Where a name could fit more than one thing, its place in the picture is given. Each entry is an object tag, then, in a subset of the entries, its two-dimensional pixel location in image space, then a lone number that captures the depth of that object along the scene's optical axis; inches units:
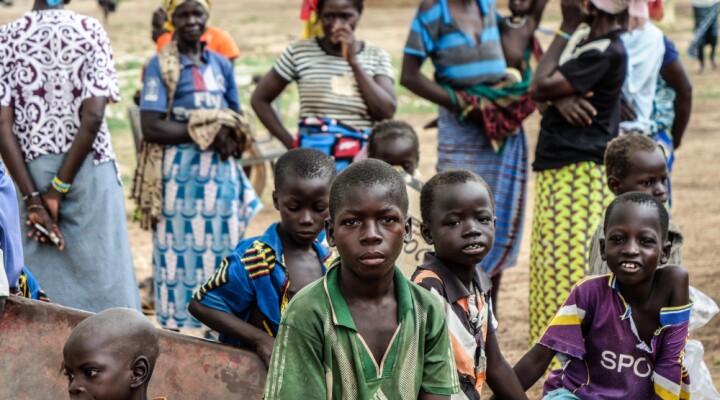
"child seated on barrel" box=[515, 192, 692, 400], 141.9
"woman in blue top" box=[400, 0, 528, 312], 237.0
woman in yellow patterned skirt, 201.0
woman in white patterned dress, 199.9
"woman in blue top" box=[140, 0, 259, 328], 233.3
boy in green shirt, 108.7
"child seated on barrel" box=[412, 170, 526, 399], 130.0
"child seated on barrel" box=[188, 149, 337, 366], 142.0
